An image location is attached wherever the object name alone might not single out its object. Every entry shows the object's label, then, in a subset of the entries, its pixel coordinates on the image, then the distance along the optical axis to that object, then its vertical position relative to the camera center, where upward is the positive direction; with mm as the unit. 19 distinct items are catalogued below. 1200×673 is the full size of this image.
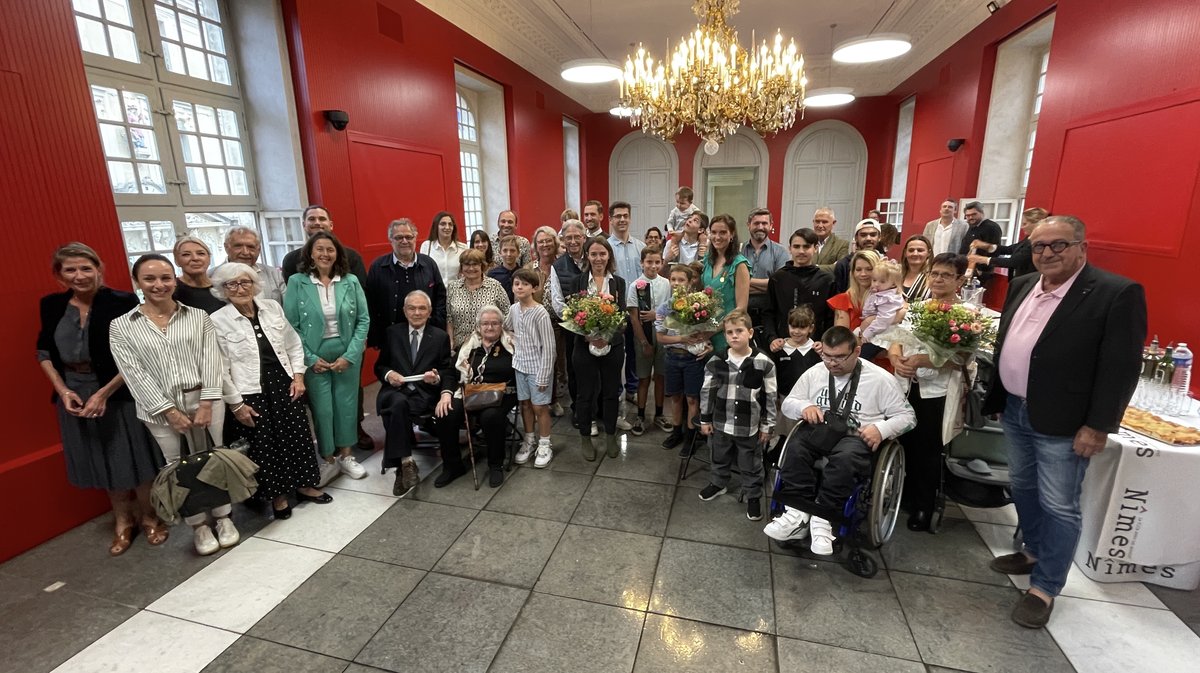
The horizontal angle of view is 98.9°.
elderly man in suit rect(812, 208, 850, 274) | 4629 -155
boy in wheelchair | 2406 -995
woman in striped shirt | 2504 -631
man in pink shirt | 1911 -587
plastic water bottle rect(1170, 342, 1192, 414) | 2568 -739
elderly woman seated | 3377 -1007
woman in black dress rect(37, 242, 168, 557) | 2553 -757
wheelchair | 2424 -1349
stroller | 2713 -1299
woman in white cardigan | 2801 -832
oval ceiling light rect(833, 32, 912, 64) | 4516 +1563
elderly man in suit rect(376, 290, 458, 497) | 3293 -957
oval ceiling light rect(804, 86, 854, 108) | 7523 +1899
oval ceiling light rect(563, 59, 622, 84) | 4770 +1488
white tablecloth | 2217 -1281
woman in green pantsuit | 3193 -623
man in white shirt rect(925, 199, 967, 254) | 6312 -81
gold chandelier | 4641 +1326
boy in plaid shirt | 2945 -989
